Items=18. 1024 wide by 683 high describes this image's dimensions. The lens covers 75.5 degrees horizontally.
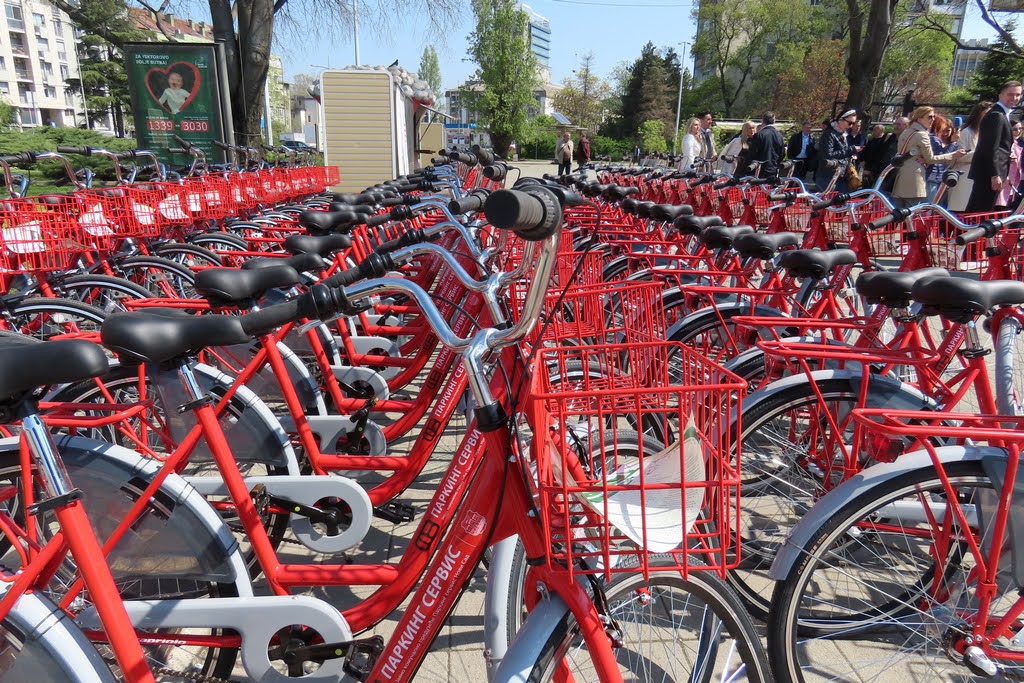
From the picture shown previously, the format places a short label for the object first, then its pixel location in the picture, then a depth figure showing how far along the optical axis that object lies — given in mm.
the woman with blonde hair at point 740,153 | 10742
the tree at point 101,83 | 43281
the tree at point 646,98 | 51625
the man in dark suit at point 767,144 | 10072
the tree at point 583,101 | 58062
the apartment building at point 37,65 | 61531
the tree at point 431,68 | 84438
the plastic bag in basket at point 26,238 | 3656
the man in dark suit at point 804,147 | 12492
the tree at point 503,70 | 34094
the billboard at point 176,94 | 9594
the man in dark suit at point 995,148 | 6055
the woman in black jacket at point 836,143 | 9898
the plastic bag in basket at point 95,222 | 4341
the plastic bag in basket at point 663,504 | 1157
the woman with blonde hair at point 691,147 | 12117
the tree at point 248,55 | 12523
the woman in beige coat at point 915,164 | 7828
